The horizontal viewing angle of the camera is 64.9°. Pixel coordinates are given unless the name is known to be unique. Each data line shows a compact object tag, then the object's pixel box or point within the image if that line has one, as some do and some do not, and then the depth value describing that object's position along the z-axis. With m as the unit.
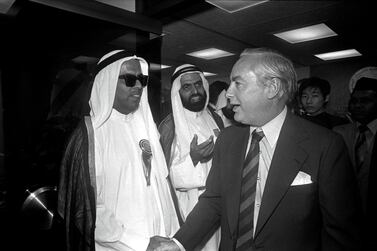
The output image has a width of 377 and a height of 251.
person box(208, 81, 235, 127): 2.00
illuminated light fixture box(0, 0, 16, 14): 1.55
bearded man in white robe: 1.97
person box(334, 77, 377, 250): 1.35
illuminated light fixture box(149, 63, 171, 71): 2.04
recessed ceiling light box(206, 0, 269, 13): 1.71
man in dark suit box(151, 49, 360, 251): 1.33
